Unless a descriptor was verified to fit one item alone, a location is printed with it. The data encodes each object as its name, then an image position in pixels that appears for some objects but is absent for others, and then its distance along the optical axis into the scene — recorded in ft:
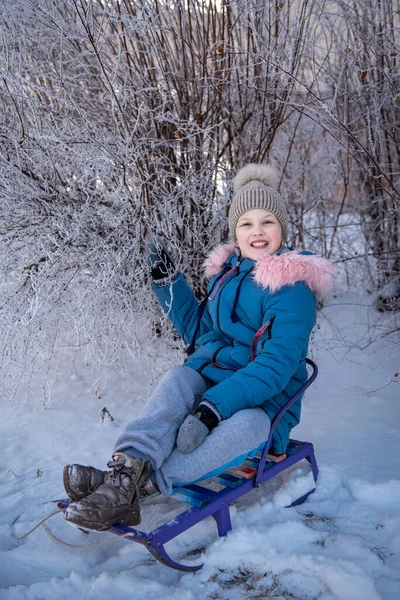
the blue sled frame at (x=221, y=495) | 5.80
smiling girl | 6.27
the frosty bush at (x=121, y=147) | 9.41
